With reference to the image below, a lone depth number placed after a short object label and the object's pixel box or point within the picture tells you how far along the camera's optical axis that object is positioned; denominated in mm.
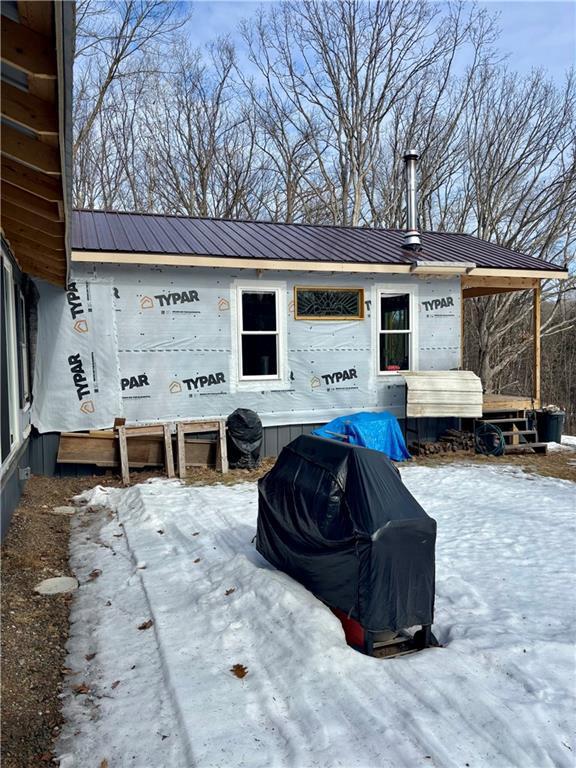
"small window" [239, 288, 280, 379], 8695
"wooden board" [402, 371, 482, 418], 8977
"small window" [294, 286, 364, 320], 8859
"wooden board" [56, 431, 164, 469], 7523
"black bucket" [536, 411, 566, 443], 10227
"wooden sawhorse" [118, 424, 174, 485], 7391
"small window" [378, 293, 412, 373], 9609
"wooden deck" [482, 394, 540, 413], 9859
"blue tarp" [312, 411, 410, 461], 8156
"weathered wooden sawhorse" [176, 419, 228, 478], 7711
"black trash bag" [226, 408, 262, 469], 7988
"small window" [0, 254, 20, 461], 5051
